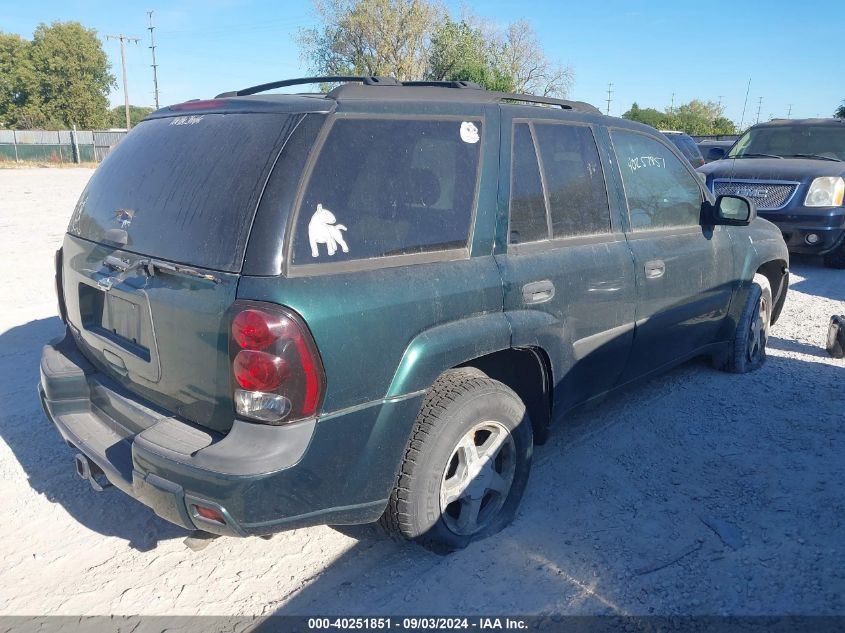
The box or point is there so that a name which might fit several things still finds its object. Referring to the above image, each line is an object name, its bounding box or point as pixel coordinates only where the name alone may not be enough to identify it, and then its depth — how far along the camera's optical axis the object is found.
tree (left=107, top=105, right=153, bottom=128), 67.22
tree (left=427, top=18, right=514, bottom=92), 41.66
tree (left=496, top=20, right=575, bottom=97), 46.91
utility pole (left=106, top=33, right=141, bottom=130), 53.44
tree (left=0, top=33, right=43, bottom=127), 58.69
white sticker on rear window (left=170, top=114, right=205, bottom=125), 2.87
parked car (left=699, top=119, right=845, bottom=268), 8.91
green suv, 2.31
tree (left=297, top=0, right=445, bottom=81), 42.59
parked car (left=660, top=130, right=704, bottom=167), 15.86
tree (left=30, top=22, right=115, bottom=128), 59.62
